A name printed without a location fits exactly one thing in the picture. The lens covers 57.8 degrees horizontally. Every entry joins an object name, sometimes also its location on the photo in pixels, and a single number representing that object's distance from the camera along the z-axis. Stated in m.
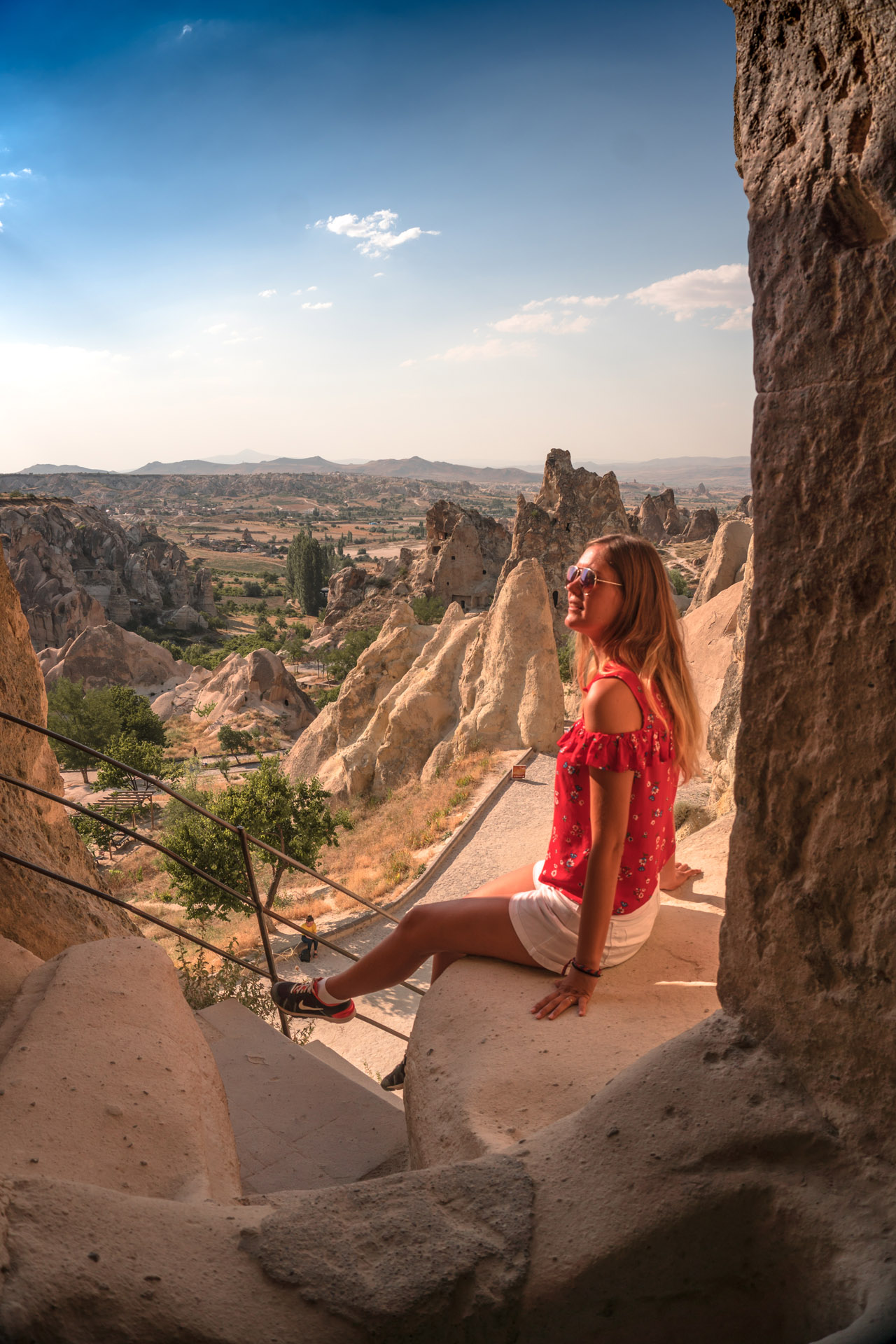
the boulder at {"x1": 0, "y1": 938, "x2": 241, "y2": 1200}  2.17
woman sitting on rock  2.60
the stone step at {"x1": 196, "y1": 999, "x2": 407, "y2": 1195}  2.96
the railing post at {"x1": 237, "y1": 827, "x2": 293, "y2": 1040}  3.59
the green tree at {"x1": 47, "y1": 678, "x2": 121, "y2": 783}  29.52
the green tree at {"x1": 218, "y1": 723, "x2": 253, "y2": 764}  31.81
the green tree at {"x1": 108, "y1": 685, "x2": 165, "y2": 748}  31.45
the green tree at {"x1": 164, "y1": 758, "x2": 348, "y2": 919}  13.27
